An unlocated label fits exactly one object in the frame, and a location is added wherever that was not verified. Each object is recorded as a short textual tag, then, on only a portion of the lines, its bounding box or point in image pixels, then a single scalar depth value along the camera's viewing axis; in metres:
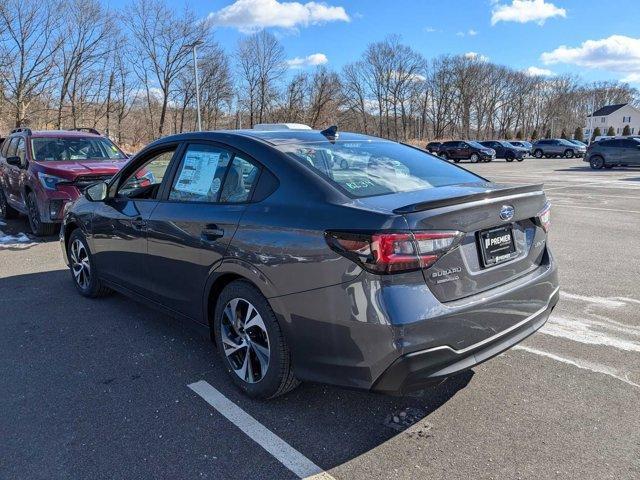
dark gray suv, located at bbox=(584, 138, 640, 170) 26.58
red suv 7.85
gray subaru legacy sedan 2.42
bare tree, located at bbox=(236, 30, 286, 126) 65.06
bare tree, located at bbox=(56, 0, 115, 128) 42.22
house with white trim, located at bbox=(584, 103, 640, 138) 111.25
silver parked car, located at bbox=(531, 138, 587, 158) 42.97
